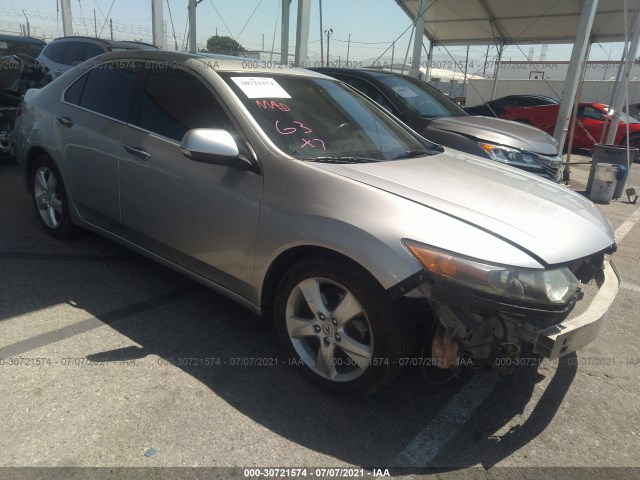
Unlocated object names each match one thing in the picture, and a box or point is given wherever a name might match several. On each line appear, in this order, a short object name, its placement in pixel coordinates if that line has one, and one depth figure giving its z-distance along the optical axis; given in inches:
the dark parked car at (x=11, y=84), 266.8
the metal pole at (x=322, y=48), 404.8
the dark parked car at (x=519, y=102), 573.3
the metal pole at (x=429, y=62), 617.9
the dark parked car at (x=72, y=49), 347.2
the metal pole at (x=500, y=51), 624.4
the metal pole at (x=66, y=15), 619.2
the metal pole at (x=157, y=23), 470.2
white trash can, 308.3
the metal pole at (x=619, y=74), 332.9
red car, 541.0
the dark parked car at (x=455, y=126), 236.5
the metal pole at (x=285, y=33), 367.2
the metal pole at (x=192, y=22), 483.5
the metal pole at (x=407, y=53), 485.8
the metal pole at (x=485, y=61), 686.5
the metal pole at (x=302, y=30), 334.6
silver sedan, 88.0
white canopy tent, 355.6
